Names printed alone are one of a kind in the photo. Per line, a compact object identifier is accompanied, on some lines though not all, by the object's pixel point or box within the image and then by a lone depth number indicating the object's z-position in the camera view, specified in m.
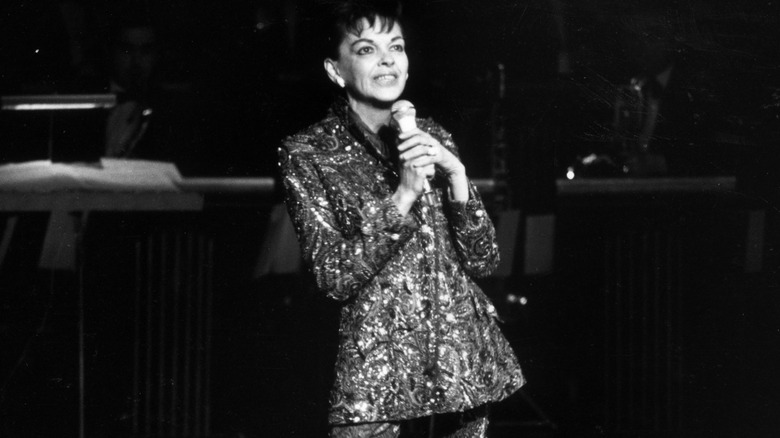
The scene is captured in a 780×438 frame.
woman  13.39
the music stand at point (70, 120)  14.10
